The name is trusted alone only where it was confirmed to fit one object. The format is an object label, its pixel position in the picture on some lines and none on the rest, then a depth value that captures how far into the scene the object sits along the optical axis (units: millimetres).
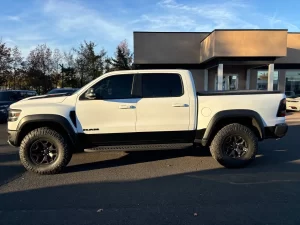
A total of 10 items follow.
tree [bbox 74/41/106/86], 36094
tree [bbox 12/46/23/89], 30750
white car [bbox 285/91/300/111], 15469
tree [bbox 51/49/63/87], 33994
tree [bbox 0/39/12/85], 28109
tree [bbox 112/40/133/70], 46188
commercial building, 17312
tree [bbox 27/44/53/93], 31469
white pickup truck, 5113
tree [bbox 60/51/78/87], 35666
